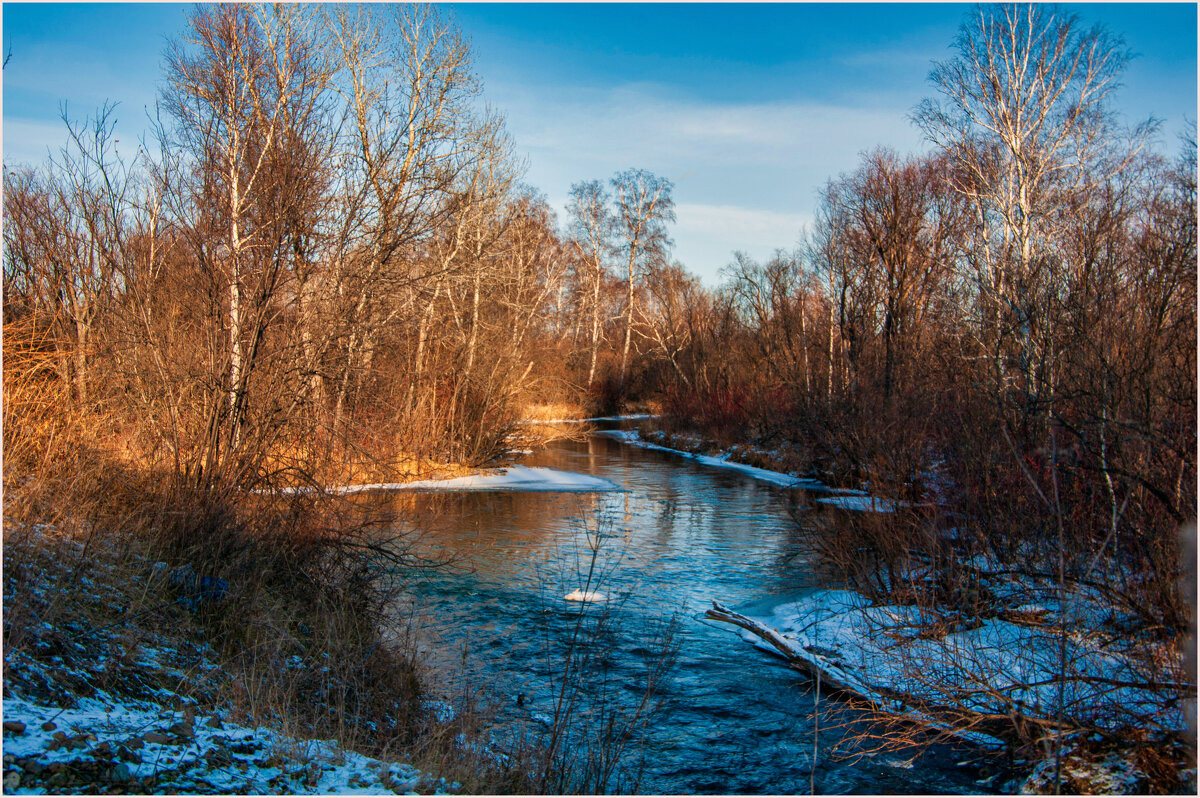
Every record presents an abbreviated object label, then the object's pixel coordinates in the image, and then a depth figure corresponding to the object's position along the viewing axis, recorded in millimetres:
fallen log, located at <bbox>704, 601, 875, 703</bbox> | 6538
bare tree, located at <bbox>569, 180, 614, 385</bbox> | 40469
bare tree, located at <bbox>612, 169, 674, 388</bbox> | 40438
